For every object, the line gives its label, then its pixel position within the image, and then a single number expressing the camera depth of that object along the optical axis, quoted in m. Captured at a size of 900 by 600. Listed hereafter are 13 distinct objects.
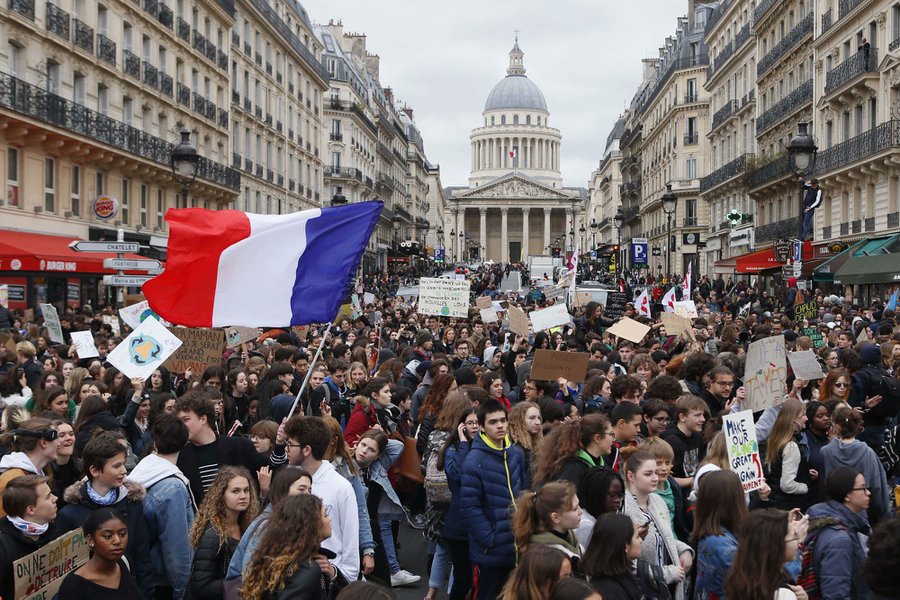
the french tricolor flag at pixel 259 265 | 8.07
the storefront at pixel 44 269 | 22.38
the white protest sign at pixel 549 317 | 14.80
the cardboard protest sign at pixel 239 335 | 14.99
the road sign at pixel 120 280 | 14.99
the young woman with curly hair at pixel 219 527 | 5.15
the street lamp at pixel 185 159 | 17.33
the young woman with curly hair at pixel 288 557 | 4.50
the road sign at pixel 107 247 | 14.80
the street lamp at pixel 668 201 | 28.48
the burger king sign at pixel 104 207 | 27.91
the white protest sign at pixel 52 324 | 15.72
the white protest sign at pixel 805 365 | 9.56
